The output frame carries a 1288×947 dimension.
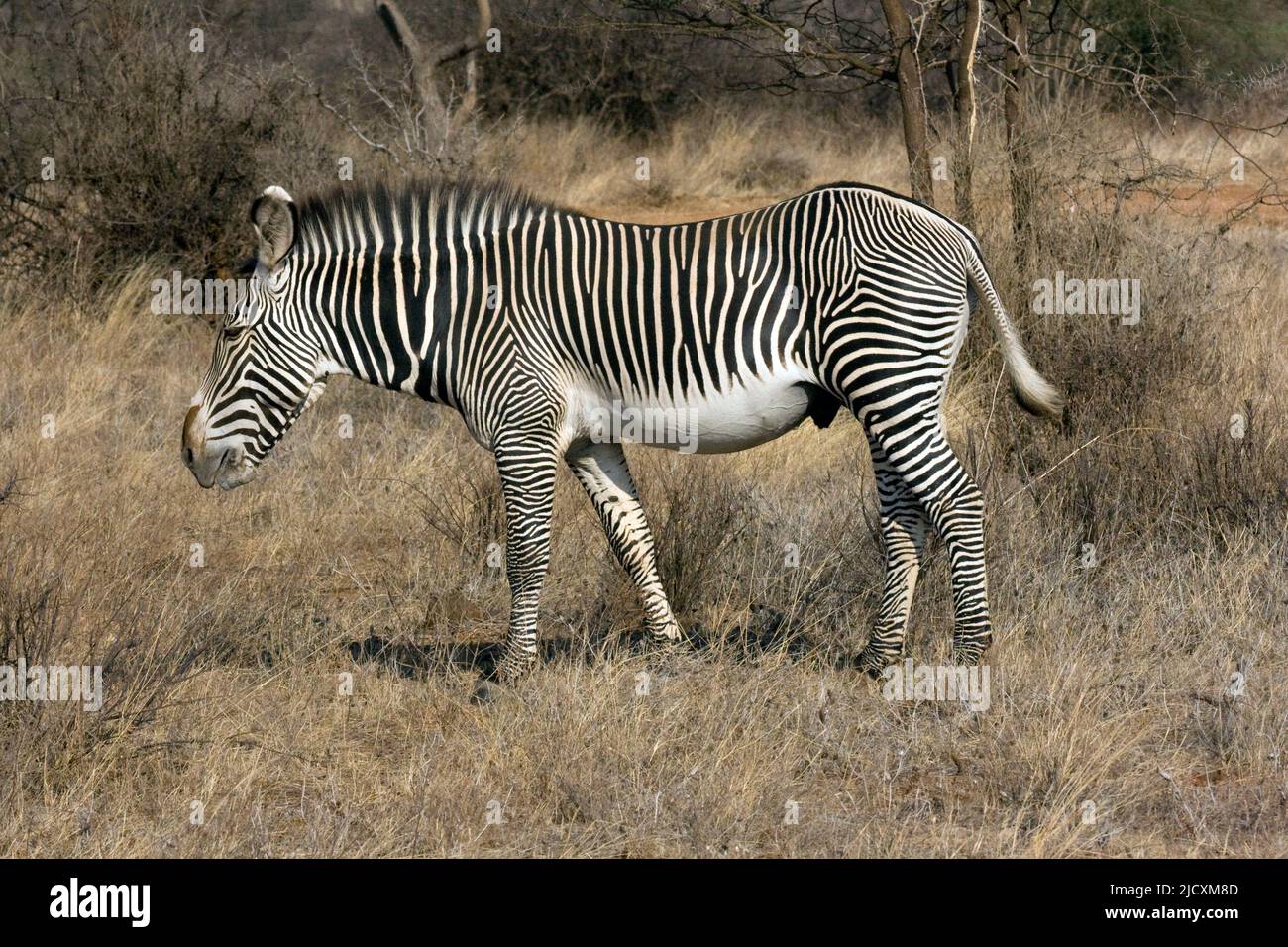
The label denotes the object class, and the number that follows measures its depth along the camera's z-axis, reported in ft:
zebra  31.48
